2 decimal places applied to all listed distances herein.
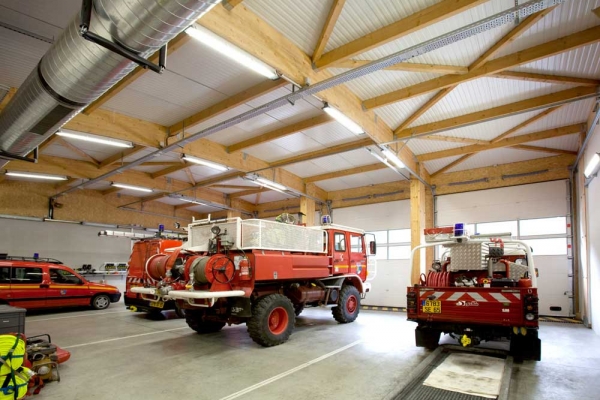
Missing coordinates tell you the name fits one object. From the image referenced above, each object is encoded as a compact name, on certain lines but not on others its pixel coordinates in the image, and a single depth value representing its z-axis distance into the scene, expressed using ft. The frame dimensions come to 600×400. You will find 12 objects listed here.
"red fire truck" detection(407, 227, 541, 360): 17.01
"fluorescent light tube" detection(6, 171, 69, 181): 37.41
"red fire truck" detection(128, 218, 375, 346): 20.71
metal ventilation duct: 9.84
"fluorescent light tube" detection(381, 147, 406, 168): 31.58
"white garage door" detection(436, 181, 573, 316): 34.42
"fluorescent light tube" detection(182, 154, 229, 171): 33.10
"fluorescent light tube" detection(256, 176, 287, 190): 41.91
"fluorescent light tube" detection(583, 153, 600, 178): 22.05
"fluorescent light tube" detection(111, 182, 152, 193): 42.97
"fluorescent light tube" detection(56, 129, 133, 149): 26.20
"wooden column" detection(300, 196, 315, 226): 48.70
